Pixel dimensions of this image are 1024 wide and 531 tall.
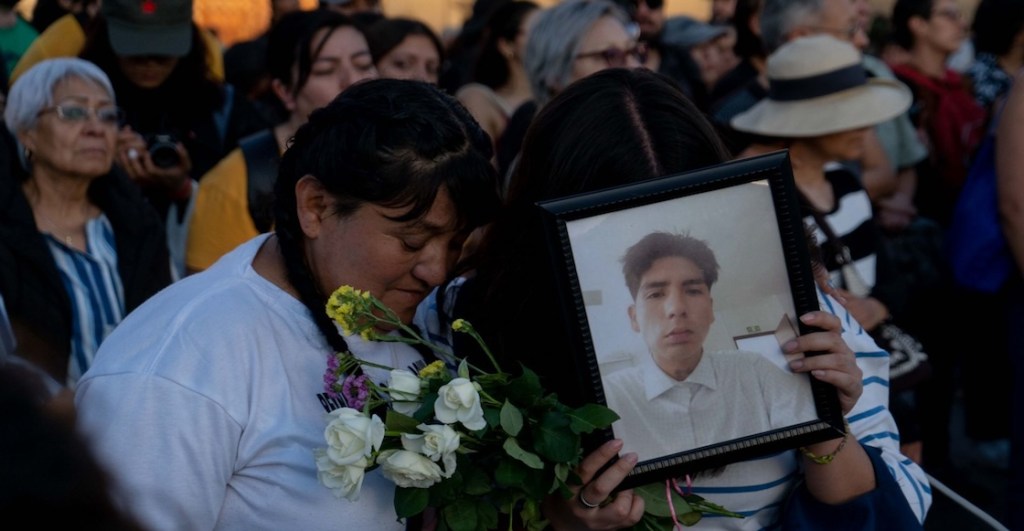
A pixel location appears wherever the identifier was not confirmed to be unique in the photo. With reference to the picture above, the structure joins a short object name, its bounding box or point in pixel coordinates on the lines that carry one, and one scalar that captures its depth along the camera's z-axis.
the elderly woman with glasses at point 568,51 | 4.58
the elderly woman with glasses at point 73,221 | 3.68
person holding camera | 4.45
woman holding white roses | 1.93
